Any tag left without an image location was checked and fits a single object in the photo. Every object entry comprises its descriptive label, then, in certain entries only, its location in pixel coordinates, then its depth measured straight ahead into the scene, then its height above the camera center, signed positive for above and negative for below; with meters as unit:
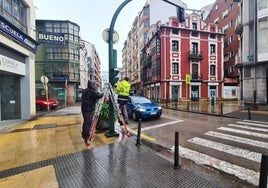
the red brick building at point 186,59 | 32.16 +5.75
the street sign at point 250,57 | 16.47 +3.04
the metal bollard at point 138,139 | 5.67 -1.46
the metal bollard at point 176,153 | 4.17 -1.37
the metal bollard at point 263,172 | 2.59 -1.13
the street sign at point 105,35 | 6.77 +2.05
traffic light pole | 6.48 +1.31
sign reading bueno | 11.34 +3.32
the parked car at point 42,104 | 19.56 -1.25
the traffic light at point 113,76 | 6.57 +0.54
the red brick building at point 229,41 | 34.66 +10.45
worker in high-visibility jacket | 8.84 +0.04
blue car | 10.88 -1.05
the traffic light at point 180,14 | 7.70 +3.21
